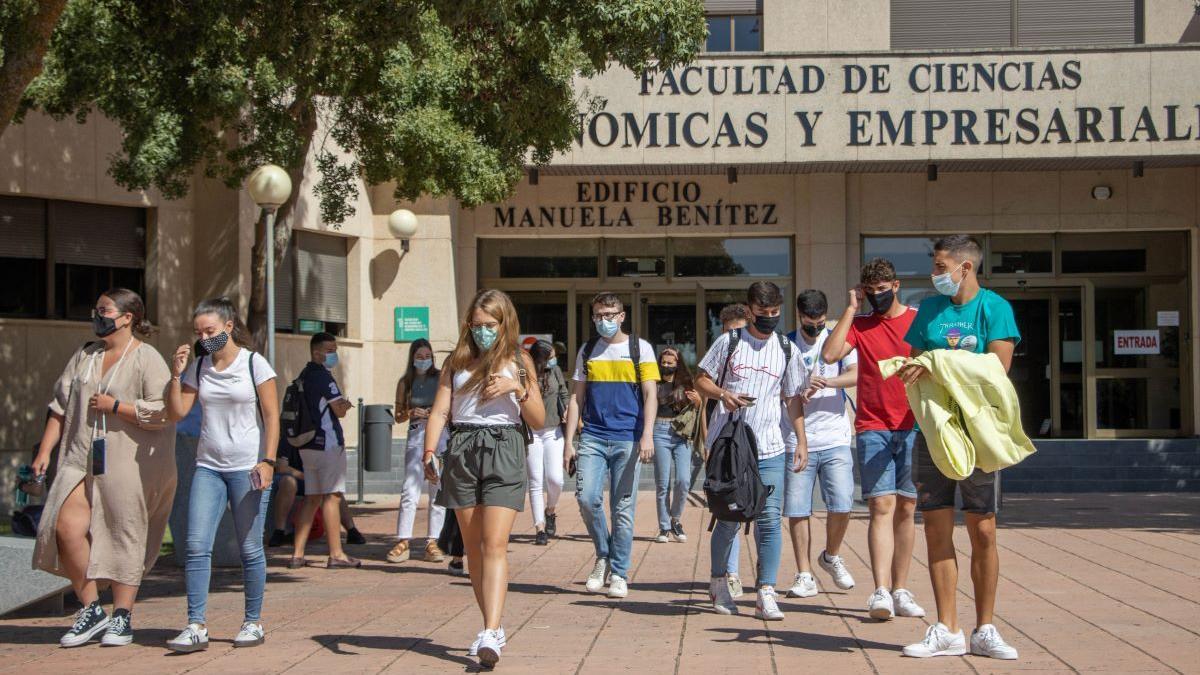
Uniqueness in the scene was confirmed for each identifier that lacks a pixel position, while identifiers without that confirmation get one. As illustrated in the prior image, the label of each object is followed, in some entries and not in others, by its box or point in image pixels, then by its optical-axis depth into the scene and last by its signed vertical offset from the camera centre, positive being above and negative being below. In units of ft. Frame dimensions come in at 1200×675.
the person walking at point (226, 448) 24.54 -1.70
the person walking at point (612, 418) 31.19 -1.56
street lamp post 40.93 +4.39
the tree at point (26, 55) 28.63 +5.72
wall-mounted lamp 71.05 +5.88
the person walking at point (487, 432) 22.72 -1.37
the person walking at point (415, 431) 38.06 -2.22
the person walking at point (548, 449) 41.88 -3.01
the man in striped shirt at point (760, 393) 27.53 -0.95
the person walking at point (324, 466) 36.91 -2.98
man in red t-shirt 26.66 -1.95
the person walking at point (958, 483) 22.24 -2.15
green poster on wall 72.74 +1.18
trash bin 53.93 -3.36
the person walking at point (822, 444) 29.12 -2.01
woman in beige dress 25.16 -2.19
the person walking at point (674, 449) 42.88 -3.07
